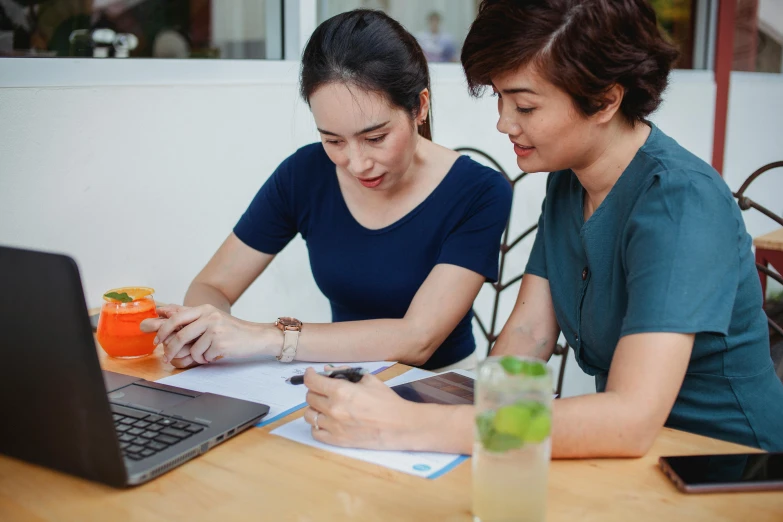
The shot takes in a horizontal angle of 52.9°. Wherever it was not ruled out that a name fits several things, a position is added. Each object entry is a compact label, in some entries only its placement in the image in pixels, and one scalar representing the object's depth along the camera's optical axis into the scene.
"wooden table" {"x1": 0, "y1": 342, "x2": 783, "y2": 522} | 0.82
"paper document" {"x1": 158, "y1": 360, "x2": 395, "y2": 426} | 1.14
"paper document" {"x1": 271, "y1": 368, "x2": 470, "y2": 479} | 0.92
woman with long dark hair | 1.35
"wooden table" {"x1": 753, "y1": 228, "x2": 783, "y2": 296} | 2.30
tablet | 1.12
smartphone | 0.85
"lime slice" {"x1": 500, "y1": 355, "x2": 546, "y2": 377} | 0.76
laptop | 0.77
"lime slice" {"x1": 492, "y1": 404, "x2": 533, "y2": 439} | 0.76
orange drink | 1.34
